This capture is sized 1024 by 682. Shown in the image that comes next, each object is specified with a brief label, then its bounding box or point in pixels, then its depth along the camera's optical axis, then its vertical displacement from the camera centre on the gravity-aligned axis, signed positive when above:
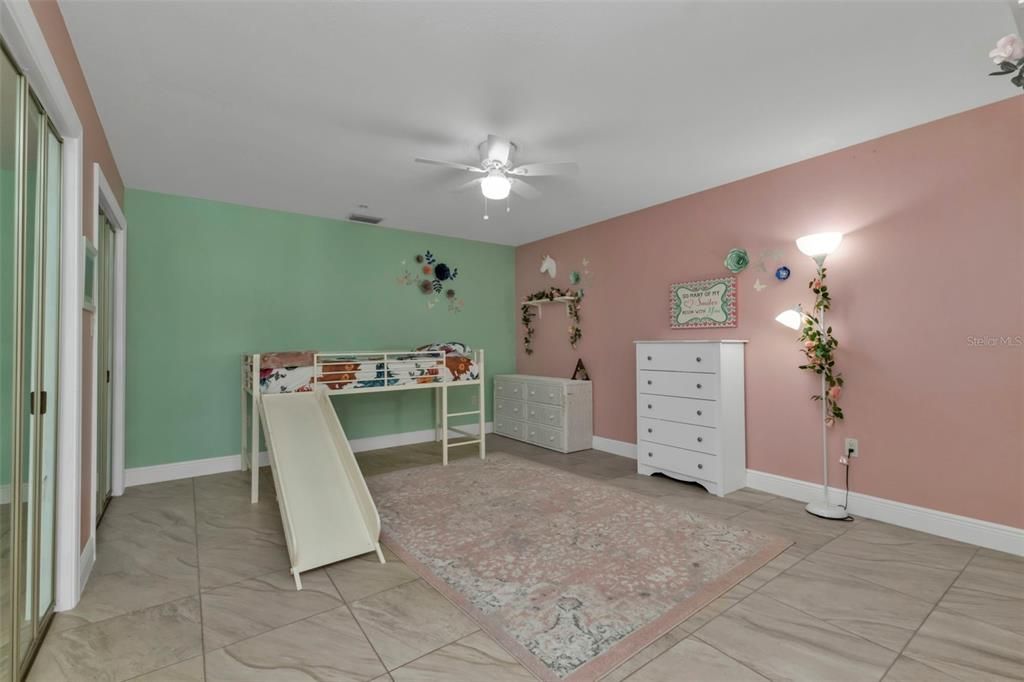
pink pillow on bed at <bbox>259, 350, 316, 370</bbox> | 3.43 -0.09
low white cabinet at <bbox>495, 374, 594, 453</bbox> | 4.76 -0.73
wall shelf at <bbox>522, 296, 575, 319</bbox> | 5.21 +0.52
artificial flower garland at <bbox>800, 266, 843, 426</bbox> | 3.11 -0.05
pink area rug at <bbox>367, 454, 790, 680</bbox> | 1.81 -1.14
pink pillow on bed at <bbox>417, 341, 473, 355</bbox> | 4.45 -0.02
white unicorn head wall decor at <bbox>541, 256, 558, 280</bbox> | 5.46 +0.95
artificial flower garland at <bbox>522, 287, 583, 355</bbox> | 5.18 +0.43
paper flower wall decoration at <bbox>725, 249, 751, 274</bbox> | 3.66 +0.67
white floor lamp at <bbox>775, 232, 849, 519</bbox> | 2.98 +0.18
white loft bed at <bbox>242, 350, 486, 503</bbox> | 3.42 -0.26
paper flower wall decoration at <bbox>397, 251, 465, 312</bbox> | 5.19 +0.80
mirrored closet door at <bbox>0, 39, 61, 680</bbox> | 1.47 -0.05
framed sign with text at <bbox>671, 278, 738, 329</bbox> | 3.77 +0.34
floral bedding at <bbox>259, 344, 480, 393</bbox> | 3.44 -0.22
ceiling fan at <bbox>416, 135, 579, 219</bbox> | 2.72 +1.09
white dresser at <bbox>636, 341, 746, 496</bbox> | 3.45 -0.56
